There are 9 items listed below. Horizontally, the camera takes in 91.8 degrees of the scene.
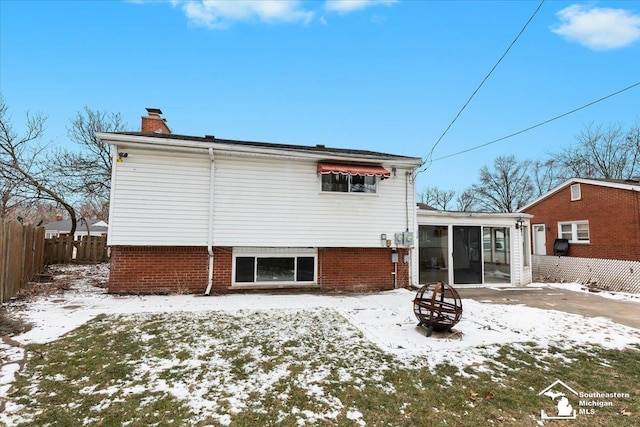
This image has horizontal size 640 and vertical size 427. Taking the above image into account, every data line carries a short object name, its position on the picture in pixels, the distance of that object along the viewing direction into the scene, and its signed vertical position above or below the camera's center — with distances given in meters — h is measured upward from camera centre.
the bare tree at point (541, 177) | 40.47 +8.23
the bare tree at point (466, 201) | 45.81 +5.96
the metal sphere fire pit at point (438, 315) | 5.65 -1.44
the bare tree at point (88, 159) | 18.36 +4.54
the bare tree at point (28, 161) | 16.33 +3.87
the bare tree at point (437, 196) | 55.23 +7.53
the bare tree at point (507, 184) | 40.41 +7.21
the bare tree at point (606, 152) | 28.91 +8.75
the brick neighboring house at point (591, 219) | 14.51 +1.14
